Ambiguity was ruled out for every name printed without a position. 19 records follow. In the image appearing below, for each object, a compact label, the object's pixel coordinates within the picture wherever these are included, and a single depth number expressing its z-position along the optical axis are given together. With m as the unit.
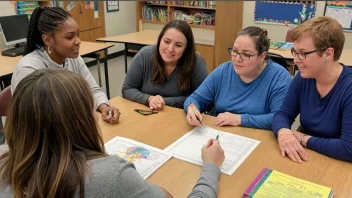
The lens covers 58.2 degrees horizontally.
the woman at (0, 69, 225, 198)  0.77
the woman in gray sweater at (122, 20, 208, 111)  2.06
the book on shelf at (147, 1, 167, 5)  5.77
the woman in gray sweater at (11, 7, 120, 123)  1.81
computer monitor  3.57
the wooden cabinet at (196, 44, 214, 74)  4.96
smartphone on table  1.79
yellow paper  1.06
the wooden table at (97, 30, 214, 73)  4.08
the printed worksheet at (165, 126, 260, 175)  1.29
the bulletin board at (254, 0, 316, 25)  4.70
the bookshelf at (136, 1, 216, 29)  5.44
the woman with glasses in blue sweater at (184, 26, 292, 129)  1.64
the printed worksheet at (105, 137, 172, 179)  1.25
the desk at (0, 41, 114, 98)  2.82
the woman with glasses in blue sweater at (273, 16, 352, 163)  1.31
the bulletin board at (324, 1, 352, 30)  4.44
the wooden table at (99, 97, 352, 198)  1.15
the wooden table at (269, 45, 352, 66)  3.17
